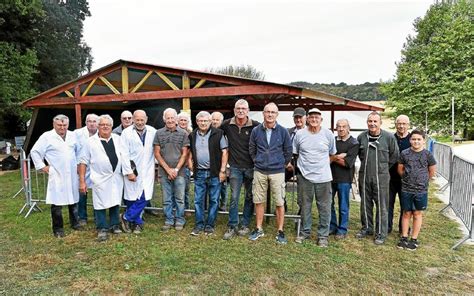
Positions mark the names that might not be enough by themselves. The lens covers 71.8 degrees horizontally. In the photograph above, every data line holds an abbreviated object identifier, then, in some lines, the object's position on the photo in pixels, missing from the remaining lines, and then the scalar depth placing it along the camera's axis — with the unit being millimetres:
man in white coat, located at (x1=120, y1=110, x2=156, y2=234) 4293
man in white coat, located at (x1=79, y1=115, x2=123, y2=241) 4023
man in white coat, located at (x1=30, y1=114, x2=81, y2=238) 4219
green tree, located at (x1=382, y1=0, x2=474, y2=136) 19438
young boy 3701
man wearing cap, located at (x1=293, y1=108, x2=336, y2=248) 3797
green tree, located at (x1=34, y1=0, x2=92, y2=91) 18422
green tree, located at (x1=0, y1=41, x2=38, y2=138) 13961
